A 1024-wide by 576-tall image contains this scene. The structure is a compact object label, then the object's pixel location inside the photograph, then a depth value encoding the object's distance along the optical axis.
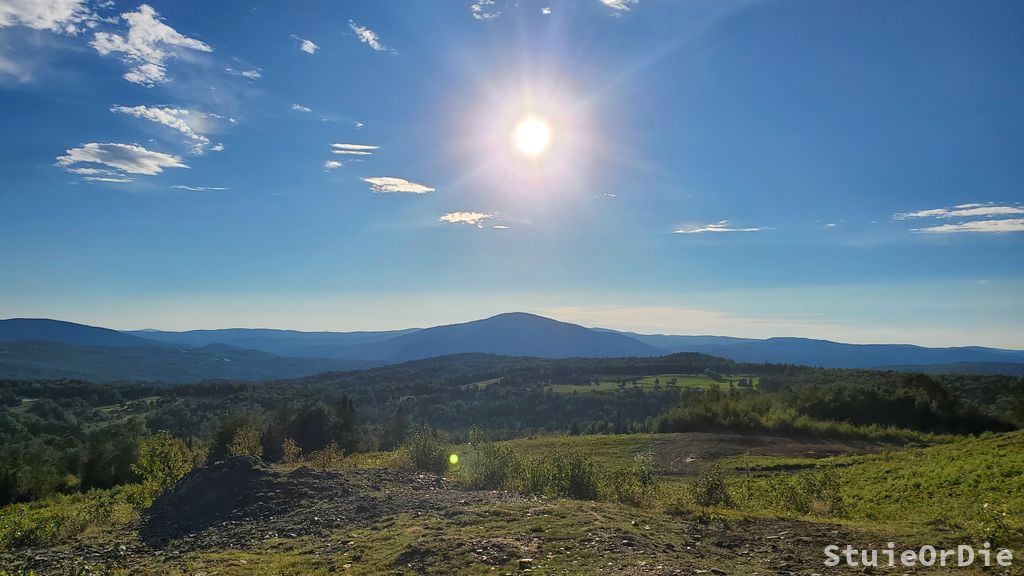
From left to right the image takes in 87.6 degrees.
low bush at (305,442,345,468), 29.20
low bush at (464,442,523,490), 23.14
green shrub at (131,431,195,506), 24.75
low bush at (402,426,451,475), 28.81
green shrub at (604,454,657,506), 19.50
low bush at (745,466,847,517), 18.39
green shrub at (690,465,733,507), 18.70
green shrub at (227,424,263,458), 33.56
